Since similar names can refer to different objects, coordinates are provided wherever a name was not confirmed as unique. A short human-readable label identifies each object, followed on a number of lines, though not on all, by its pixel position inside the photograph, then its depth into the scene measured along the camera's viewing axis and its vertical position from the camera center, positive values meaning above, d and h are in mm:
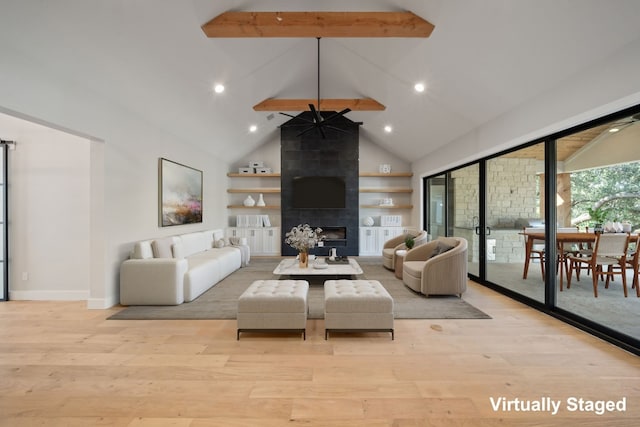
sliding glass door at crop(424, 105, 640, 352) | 2973 -58
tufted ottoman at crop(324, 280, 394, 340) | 2793 -973
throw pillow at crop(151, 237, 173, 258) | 4176 -523
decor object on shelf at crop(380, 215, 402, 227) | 8164 -241
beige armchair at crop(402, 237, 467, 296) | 4047 -836
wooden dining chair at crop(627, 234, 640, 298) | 3395 -585
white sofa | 3744 -835
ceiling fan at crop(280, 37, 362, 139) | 4450 +1468
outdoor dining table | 3613 -332
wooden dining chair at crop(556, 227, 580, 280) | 3881 -501
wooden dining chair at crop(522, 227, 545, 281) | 4387 -567
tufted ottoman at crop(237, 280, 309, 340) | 2793 -963
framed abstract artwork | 4879 +335
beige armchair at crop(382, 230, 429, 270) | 5620 -682
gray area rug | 3396 -1181
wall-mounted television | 7906 +490
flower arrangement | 4719 -445
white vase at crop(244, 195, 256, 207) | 8102 +279
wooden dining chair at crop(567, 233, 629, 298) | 3469 -525
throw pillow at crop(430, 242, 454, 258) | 4360 -542
